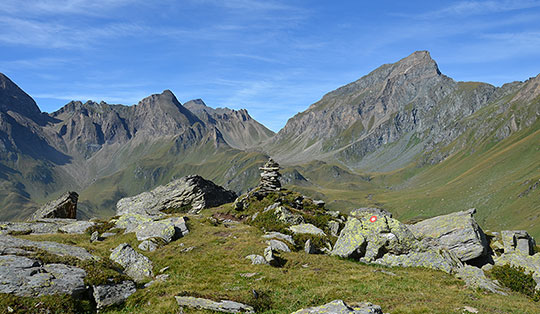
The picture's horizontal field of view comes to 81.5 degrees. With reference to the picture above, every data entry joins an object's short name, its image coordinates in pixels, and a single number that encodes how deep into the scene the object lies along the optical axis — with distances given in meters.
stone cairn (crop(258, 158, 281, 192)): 69.44
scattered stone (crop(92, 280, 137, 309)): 18.36
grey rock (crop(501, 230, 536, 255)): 34.22
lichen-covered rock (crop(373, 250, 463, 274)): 27.86
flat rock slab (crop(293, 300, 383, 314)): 14.13
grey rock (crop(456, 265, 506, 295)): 22.36
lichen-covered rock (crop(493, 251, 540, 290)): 25.86
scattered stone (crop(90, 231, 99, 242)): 37.55
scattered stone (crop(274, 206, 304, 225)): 44.91
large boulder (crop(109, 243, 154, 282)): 24.11
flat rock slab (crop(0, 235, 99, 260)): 23.46
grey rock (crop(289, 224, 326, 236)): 39.94
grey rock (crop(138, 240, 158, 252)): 32.69
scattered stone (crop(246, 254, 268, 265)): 27.25
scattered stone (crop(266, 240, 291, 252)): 31.93
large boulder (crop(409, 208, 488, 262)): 31.08
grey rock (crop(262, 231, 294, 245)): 35.84
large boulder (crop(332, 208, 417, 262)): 30.06
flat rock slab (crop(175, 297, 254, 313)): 16.62
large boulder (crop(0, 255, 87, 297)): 16.86
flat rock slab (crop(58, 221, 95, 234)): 42.30
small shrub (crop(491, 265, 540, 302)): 23.36
